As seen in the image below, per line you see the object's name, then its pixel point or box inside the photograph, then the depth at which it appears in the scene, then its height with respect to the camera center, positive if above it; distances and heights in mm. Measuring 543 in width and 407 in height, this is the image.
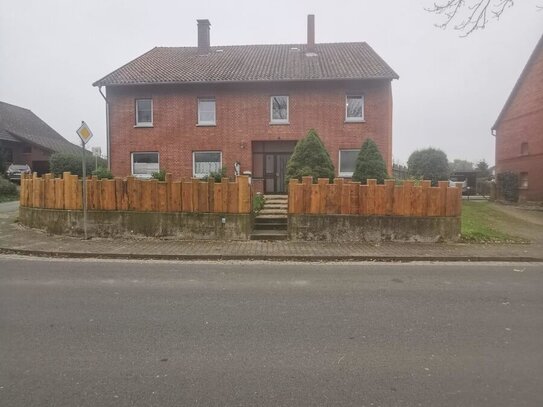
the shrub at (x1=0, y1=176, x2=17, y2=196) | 25208 -168
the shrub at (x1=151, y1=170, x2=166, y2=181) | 16500 +368
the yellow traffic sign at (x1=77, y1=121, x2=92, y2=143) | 11602 +1435
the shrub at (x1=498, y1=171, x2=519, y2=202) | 24188 +85
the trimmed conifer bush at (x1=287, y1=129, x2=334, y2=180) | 16344 +1000
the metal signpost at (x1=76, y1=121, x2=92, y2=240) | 11633 +1279
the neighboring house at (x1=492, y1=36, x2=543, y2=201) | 24619 +3455
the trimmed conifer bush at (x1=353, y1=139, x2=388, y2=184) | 16766 +823
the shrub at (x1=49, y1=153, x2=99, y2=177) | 28203 +1457
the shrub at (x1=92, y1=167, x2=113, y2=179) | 16464 +465
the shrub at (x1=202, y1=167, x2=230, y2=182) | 16066 +467
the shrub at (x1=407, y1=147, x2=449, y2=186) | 27109 +1405
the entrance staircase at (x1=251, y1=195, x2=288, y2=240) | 11930 -1113
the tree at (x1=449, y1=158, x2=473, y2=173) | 66338 +3611
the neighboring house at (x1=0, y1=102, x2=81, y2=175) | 40625 +4254
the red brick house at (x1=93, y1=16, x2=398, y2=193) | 22047 +3703
